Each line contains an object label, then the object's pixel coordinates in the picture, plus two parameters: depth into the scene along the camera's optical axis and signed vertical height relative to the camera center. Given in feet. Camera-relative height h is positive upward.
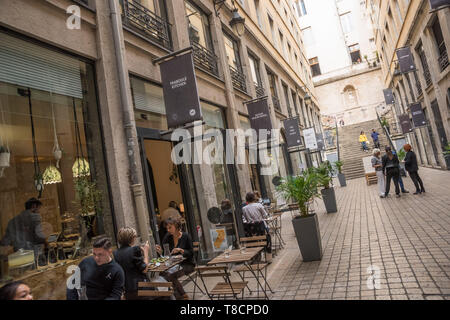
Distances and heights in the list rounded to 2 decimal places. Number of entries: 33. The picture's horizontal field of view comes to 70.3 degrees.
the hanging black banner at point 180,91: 21.63 +6.93
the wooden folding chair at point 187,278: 21.72 -5.93
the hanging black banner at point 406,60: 58.13 +16.76
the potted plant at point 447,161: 52.57 -2.38
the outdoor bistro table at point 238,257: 15.93 -3.74
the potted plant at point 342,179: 64.06 -2.75
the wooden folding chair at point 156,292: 12.33 -3.59
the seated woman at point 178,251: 17.81 -3.32
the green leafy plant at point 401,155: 47.78 +0.03
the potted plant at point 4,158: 14.15 +2.94
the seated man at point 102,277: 11.96 -2.56
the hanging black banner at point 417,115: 60.75 +6.91
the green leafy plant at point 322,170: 36.15 -0.18
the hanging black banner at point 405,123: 70.59 +6.70
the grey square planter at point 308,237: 20.80 -4.25
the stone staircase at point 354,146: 82.53 +4.94
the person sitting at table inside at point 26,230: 13.73 -0.38
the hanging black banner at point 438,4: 34.60 +15.56
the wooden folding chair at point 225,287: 14.02 -4.57
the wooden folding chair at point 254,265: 16.70 -4.30
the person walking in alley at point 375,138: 78.71 +5.19
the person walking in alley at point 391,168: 37.35 -1.30
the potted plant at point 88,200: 17.51 +0.57
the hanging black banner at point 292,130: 55.57 +7.50
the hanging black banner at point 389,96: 86.63 +16.13
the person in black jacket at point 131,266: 14.34 -2.82
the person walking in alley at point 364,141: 86.84 +5.30
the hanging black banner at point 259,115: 39.83 +8.00
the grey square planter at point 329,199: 37.68 -3.63
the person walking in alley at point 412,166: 36.04 -1.41
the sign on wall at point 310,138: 61.16 +6.17
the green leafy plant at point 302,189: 21.43 -1.11
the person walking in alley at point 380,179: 39.96 -2.57
